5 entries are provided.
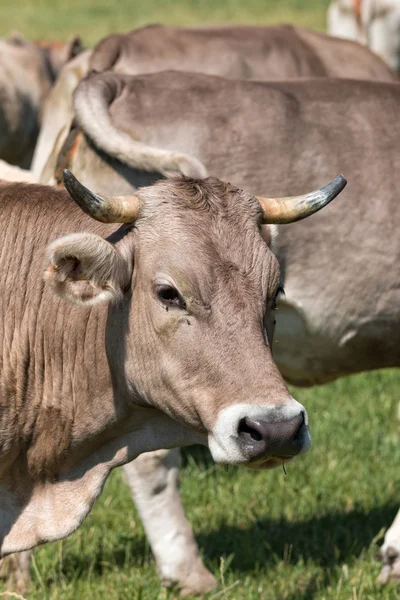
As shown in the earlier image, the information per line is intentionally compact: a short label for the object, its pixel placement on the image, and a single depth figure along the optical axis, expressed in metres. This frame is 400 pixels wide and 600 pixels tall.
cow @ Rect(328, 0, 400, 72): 25.12
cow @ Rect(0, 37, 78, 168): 23.03
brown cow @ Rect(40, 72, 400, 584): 11.65
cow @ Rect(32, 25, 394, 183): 17.37
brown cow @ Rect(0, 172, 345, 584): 8.35
